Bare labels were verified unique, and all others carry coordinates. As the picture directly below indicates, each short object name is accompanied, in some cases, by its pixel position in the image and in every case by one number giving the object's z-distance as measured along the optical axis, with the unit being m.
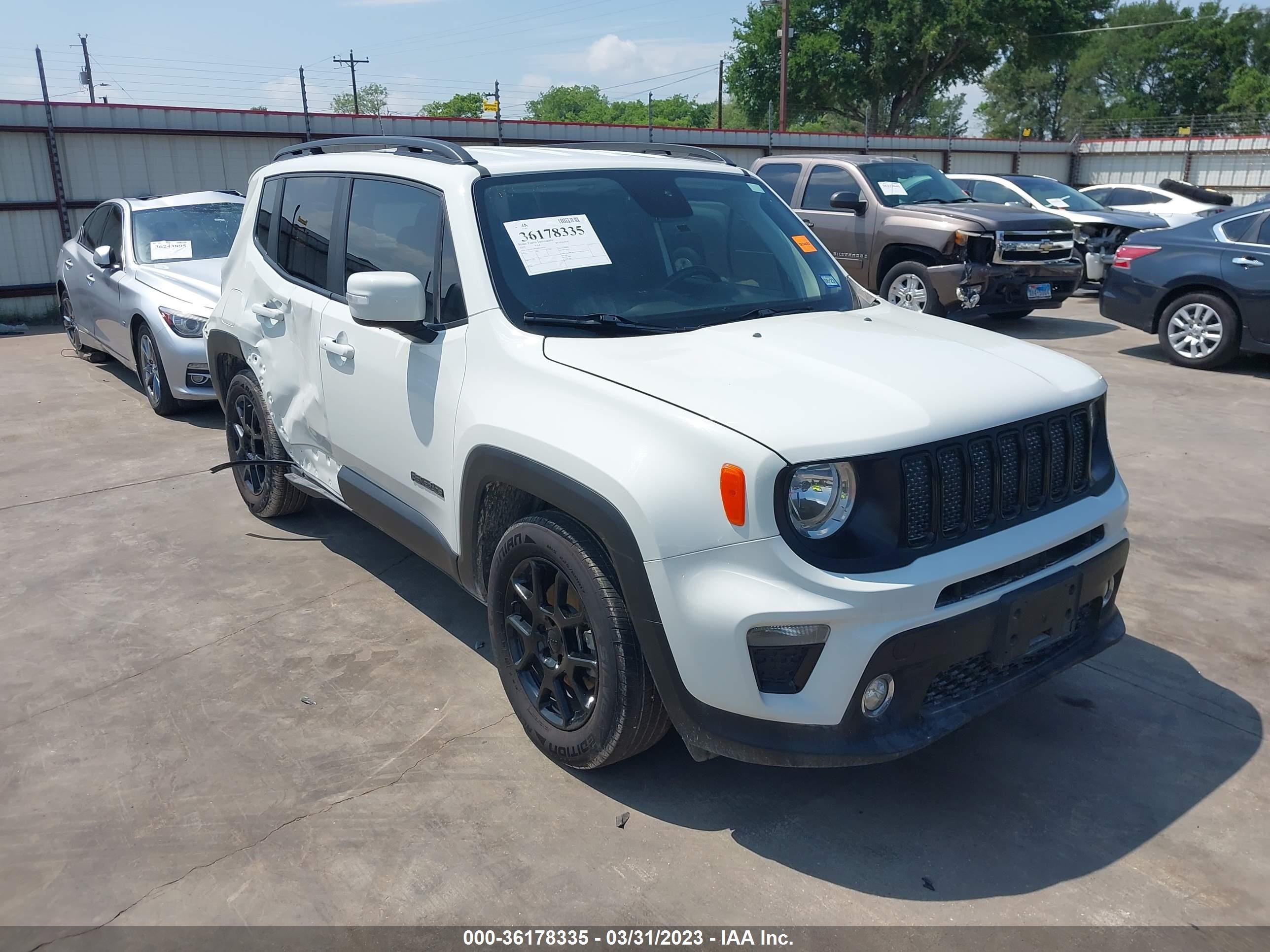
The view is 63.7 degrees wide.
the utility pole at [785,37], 35.41
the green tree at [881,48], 41.84
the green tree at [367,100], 90.31
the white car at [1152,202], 17.06
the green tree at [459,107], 104.62
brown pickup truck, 10.66
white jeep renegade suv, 2.72
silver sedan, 7.89
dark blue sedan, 8.90
